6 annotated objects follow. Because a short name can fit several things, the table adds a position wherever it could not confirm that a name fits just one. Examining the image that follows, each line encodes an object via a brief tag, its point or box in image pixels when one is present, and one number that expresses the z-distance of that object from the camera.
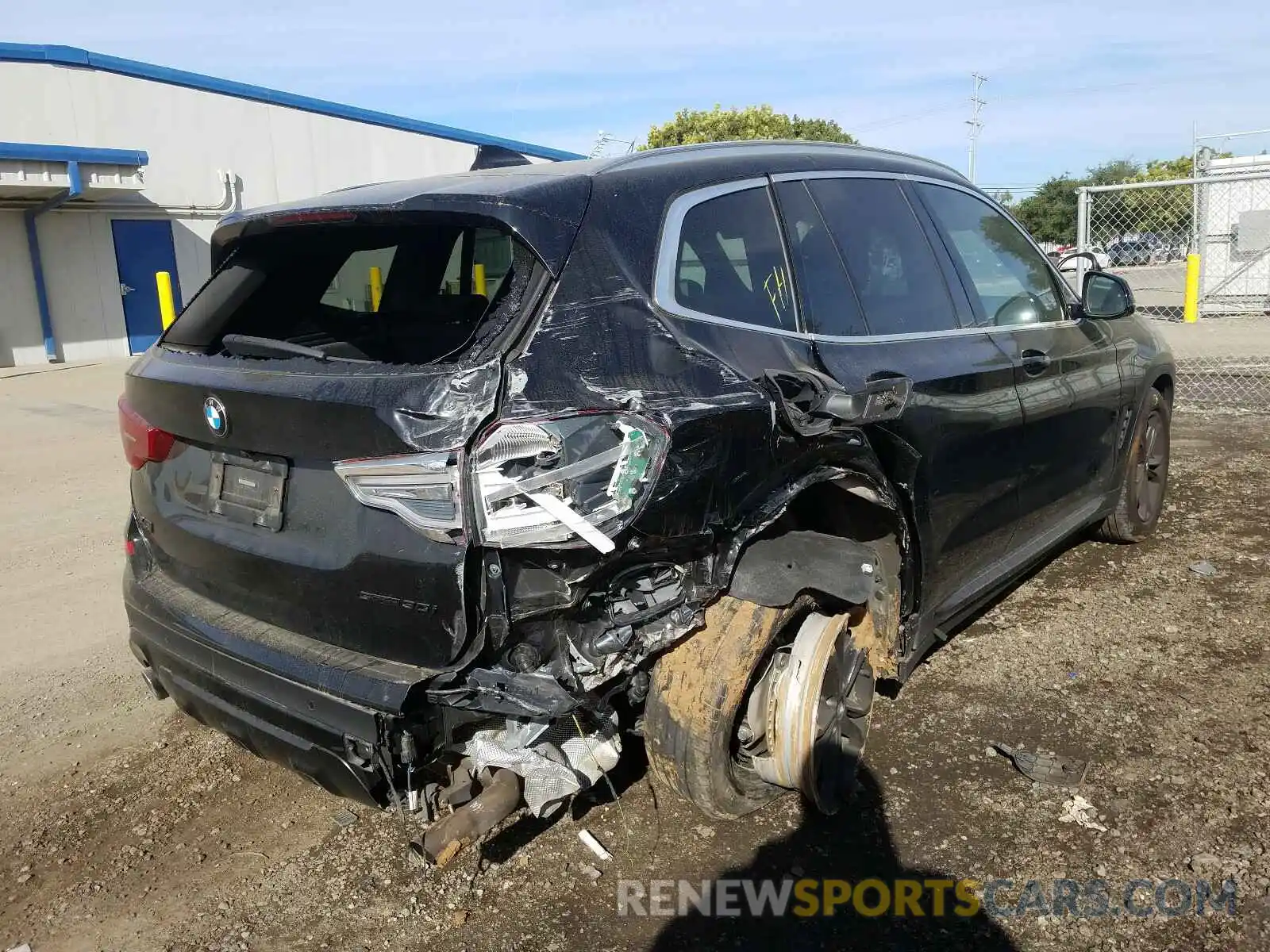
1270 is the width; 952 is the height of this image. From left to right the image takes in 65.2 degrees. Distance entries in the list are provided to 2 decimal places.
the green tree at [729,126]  32.00
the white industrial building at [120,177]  16.47
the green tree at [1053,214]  34.72
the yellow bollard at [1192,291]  15.14
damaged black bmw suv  2.20
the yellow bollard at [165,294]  14.16
